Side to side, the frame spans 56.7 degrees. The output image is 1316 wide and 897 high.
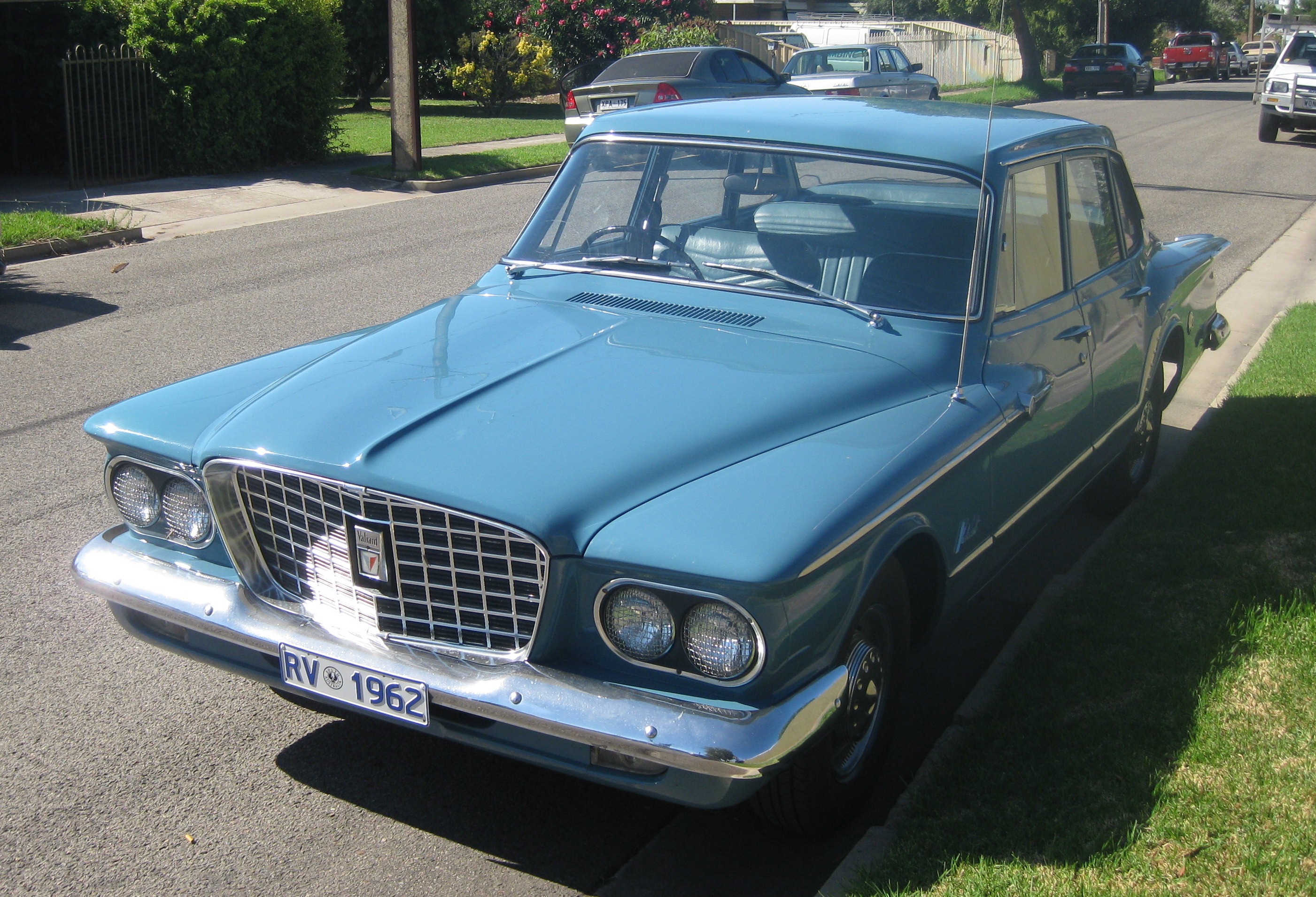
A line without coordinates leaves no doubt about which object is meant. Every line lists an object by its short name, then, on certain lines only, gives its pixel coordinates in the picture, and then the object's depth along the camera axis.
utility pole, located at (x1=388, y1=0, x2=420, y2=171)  16.36
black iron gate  14.78
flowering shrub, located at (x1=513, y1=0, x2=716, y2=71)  27.75
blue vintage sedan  2.67
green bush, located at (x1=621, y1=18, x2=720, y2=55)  25.80
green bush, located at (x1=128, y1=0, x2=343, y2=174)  15.54
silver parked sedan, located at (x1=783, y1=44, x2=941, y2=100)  20.03
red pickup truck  54.47
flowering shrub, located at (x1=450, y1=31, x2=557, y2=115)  25.73
